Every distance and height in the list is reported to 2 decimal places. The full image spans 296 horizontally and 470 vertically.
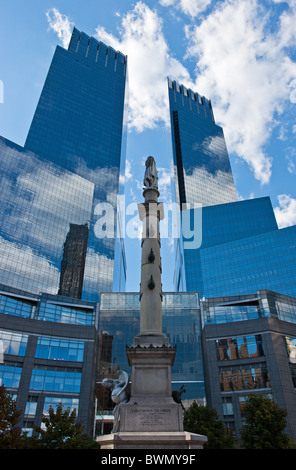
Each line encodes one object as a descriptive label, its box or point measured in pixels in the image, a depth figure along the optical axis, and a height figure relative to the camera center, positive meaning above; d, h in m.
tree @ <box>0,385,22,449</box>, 22.05 +1.36
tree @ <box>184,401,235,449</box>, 30.00 +1.69
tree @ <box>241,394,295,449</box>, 28.27 +1.37
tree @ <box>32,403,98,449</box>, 24.84 +1.01
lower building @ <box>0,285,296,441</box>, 52.22 +13.51
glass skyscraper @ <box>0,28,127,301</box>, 98.44 +74.81
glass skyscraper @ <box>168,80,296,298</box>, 106.88 +69.95
